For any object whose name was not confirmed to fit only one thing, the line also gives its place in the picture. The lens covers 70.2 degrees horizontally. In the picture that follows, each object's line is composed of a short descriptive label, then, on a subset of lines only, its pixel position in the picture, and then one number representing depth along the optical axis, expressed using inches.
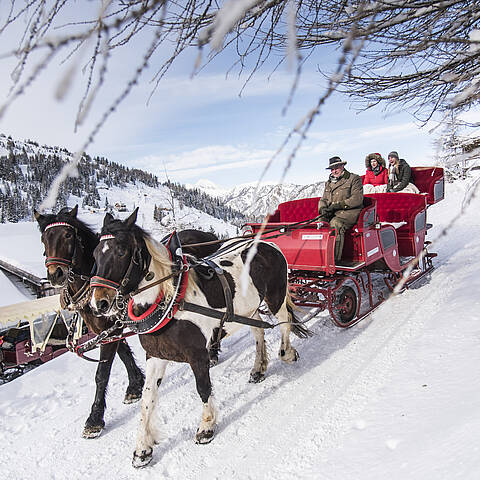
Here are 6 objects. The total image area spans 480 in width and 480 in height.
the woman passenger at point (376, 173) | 286.7
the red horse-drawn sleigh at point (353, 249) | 184.1
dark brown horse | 131.2
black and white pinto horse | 104.7
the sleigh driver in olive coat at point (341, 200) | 185.5
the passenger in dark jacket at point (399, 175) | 257.0
